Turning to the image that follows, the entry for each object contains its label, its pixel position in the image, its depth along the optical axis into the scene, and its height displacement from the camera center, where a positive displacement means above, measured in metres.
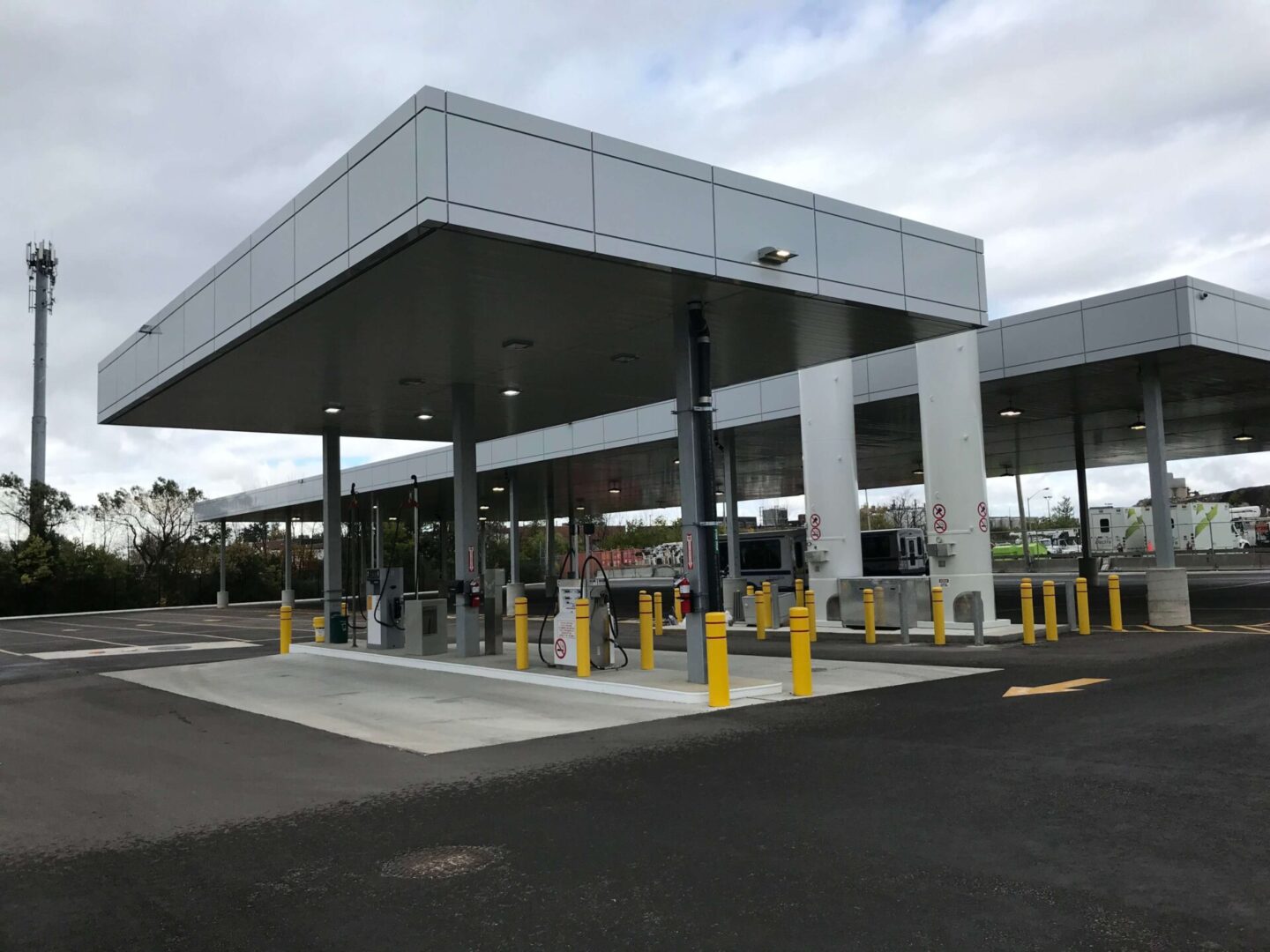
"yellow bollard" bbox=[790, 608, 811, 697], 11.57 -1.23
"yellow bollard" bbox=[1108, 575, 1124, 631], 17.95 -1.11
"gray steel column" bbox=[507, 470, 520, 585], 38.84 +1.17
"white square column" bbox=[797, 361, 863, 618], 20.77 +1.52
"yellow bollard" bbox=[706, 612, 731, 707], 11.00 -1.19
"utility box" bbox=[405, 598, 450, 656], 17.50 -1.13
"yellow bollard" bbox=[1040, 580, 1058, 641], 16.39 -1.19
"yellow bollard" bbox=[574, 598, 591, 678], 13.49 -1.10
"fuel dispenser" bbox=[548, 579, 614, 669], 14.27 -0.99
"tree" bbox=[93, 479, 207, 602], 57.78 +3.42
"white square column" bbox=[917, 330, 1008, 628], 18.45 +1.42
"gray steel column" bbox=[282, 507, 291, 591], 47.19 +0.61
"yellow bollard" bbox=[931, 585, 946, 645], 16.92 -1.13
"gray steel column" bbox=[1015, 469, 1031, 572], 53.42 +1.74
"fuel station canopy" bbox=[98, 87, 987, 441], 9.61 +3.31
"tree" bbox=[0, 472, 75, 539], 50.50 +4.11
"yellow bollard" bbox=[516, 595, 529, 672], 14.85 -1.20
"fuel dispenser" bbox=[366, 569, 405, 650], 18.86 -0.95
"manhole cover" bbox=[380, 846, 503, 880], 5.47 -1.73
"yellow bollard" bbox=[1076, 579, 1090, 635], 17.78 -1.23
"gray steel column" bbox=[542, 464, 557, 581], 44.56 +1.67
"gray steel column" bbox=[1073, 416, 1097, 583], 33.12 +0.95
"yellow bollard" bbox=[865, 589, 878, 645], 17.92 -1.42
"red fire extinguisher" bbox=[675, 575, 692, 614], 12.02 -0.50
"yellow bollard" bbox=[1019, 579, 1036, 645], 16.33 -1.20
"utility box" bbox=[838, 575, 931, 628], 19.08 -1.00
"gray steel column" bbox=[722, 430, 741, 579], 28.70 +1.83
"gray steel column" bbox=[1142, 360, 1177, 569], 18.98 +1.47
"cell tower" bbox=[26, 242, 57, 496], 55.38 +16.08
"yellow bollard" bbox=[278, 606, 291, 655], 20.17 -1.28
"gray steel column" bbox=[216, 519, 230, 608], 51.94 -1.31
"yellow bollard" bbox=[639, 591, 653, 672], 14.16 -1.25
